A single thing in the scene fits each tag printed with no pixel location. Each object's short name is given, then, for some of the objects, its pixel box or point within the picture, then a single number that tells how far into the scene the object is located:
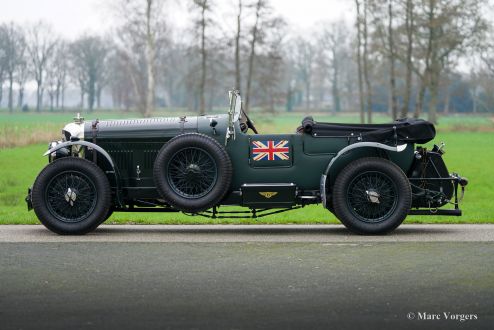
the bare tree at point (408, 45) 52.09
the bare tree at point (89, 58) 89.19
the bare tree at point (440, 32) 52.94
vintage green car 10.08
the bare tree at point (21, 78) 69.69
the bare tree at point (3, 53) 52.35
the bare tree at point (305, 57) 113.44
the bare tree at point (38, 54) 80.25
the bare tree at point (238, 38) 52.16
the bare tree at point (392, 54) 53.50
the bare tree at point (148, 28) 54.78
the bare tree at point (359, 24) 54.16
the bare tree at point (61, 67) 88.69
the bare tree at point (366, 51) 54.16
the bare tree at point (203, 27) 50.00
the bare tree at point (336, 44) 105.88
